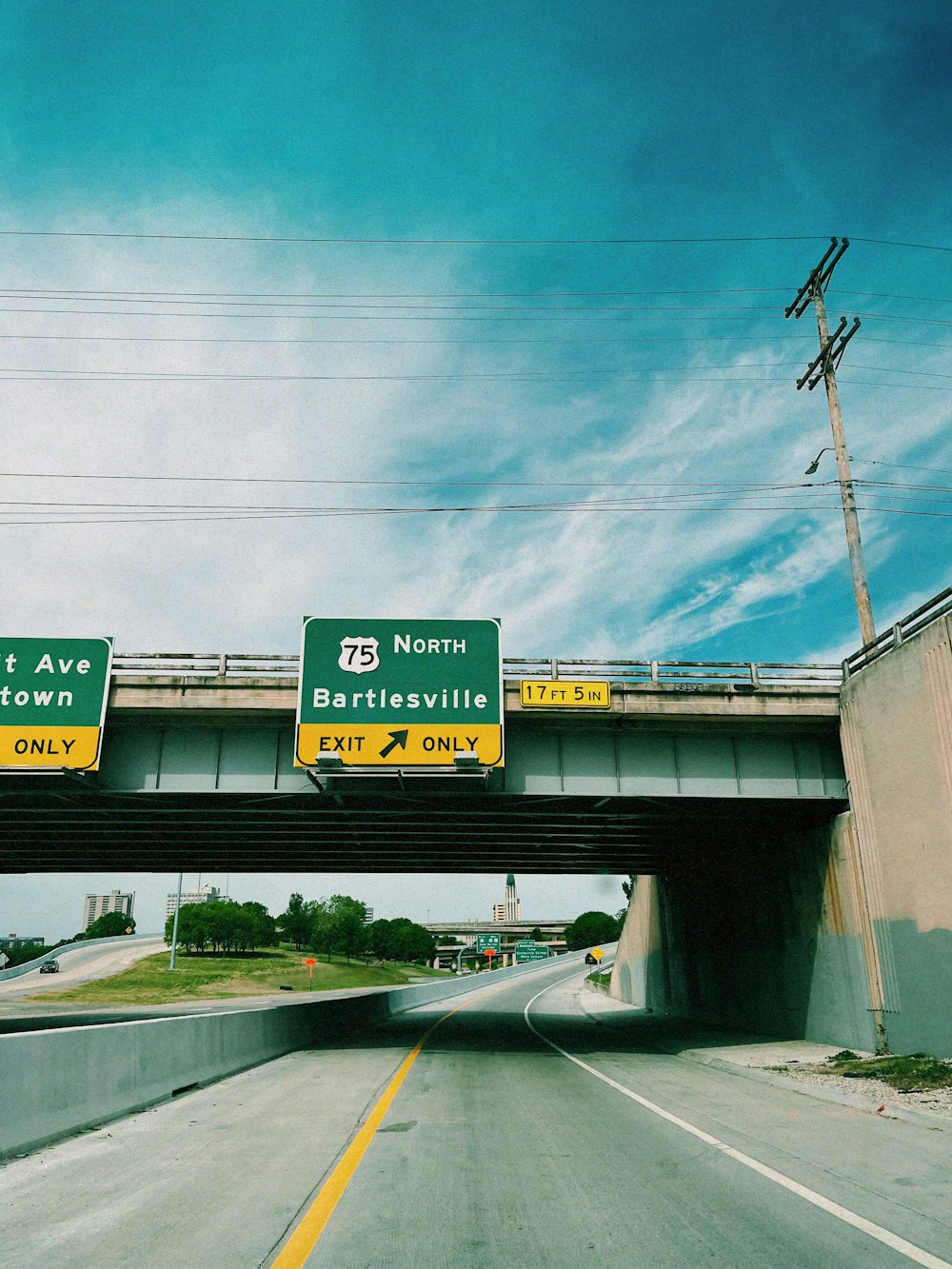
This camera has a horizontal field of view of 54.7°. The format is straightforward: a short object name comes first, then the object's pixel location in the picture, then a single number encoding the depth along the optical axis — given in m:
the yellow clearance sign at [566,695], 20.08
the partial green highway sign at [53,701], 18.97
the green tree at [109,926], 169.88
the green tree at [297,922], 127.69
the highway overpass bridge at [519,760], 20.23
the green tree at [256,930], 110.69
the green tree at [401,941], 143.62
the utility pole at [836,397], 22.22
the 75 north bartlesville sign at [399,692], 19.06
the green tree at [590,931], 181.00
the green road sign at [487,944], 127.71
